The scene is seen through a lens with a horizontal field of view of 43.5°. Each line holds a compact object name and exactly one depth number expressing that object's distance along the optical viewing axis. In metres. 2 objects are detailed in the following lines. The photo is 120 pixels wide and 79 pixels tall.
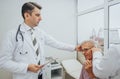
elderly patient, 1.17
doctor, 1.47
